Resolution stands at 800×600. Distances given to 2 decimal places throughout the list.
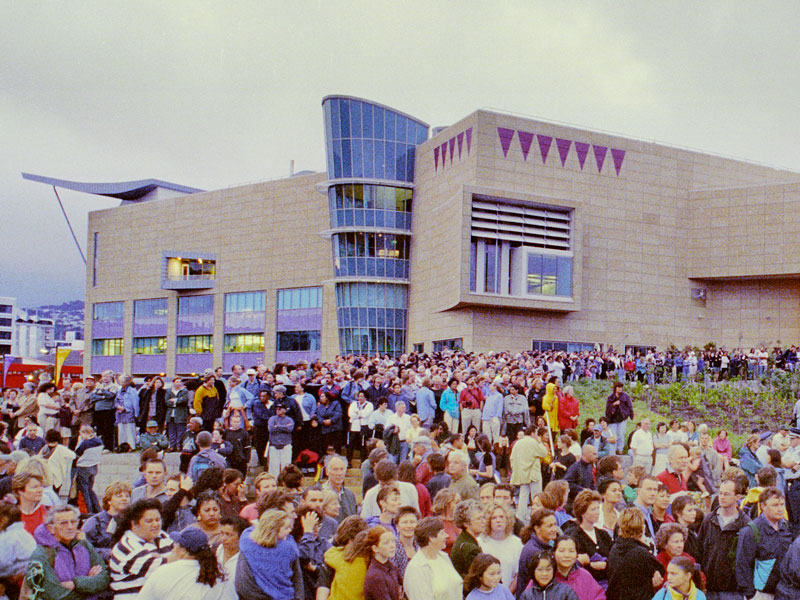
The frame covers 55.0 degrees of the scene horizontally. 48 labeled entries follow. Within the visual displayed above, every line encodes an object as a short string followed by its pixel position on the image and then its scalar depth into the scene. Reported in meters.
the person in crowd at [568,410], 16.05
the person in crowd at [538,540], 5.98
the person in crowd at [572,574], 5.62
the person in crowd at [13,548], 5.63
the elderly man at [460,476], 8.12
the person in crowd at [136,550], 5.48
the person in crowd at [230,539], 5.73
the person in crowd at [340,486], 7.44
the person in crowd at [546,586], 5.48
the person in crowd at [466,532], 6.10
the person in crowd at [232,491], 7.49
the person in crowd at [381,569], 5.39
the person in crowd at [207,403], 14.47
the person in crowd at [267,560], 5.43
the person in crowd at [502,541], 6.28
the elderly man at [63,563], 5.35
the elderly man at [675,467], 9.25
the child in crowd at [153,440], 15.30
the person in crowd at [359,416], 14.56
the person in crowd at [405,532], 5.99
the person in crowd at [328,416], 14.39
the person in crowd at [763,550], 6.52
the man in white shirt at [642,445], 13.48
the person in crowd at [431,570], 5.59
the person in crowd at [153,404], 15.86
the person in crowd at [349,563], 5.52
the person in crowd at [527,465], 11.52
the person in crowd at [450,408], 15.66
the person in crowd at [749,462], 11.12
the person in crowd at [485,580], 5.41
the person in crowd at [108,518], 6.27
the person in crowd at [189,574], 4.82
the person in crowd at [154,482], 7.48
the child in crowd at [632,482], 8.85
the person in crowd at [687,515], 6.89
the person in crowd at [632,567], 5.83
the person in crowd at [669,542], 6.05
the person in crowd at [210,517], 6.11
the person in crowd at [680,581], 5.46
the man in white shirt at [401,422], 13.24
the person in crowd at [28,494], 6.61
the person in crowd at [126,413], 16.09
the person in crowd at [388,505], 6.46
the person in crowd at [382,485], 7.23
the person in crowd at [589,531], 6.29
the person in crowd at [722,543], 6.70
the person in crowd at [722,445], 13.44
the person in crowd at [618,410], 15.93
